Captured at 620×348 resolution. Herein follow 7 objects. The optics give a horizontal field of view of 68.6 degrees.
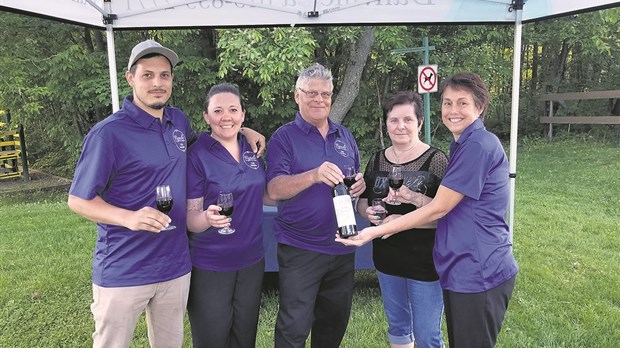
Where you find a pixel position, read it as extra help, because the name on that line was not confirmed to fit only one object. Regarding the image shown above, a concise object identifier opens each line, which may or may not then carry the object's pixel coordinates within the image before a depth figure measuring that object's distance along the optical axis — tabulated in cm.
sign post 758
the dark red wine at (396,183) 252
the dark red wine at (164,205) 227
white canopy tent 355
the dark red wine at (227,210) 236
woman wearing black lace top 267
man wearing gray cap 226
